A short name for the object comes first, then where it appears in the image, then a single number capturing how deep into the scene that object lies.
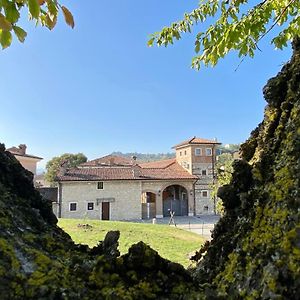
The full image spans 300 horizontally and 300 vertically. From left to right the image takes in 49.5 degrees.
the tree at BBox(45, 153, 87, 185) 58.81
